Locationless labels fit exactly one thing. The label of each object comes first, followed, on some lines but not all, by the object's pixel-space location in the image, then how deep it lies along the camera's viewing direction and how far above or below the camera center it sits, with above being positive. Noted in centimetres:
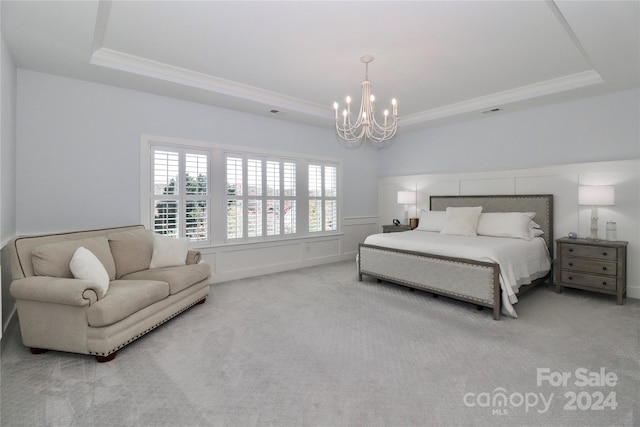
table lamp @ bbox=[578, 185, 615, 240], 370 +10
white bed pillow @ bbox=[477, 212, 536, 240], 412 -26
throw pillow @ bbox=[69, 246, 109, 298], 253 -50
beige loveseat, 232 -71
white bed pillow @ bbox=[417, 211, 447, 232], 496 -23
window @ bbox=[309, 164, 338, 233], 572 +17
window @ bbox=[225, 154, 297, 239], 470 +17
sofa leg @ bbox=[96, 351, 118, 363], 234 -114
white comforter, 324 -52
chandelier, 321 +105
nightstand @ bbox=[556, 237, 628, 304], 352 -71
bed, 323 -59
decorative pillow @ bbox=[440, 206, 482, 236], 448 -22
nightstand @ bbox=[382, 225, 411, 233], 576 -41
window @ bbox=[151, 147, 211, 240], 404 +20
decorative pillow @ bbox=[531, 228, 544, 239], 421 -37
